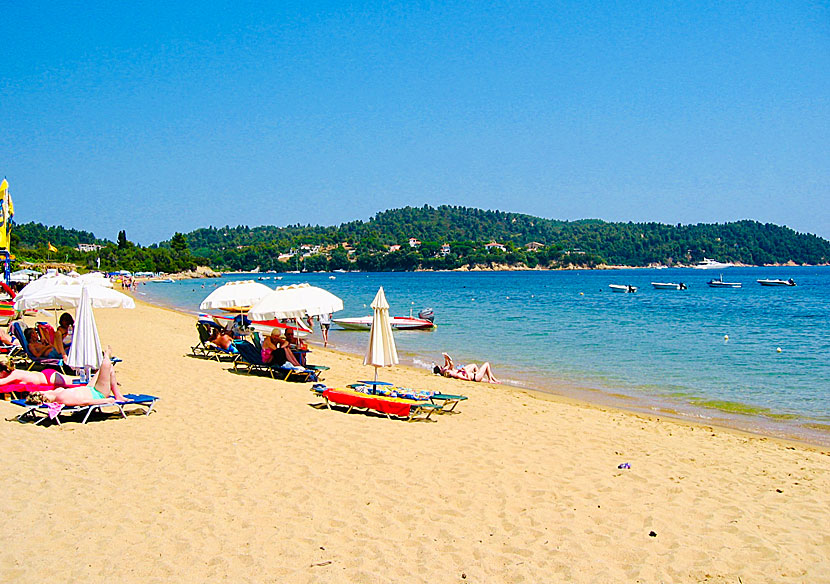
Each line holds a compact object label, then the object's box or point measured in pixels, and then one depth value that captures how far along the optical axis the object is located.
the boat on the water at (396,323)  28.56
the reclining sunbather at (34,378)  9.15
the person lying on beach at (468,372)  14.65
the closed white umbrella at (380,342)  10.58
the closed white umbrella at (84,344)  9.45
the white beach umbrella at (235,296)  15.03
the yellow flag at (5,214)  19.71
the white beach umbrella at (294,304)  12.92
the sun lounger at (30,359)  12.10
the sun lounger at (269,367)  12.60
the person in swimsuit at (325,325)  22.86
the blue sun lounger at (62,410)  8.08
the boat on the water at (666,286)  74.23
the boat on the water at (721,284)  76.50
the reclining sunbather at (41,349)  12.14
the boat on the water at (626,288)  66.70
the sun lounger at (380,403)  9.41
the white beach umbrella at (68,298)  11.64
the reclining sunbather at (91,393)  8.22
